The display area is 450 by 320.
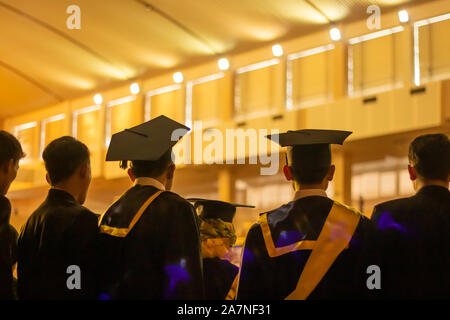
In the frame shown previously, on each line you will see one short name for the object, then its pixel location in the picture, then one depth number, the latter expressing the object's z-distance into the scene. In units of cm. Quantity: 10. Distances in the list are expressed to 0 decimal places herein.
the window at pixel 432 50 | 1379
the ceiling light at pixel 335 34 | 1527
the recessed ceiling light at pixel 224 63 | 1758
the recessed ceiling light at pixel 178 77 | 1866
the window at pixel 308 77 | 1578
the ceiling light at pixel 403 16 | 1410
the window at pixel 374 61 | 1453
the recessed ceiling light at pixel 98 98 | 2062
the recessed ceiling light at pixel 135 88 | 1959
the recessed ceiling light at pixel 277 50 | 1650
